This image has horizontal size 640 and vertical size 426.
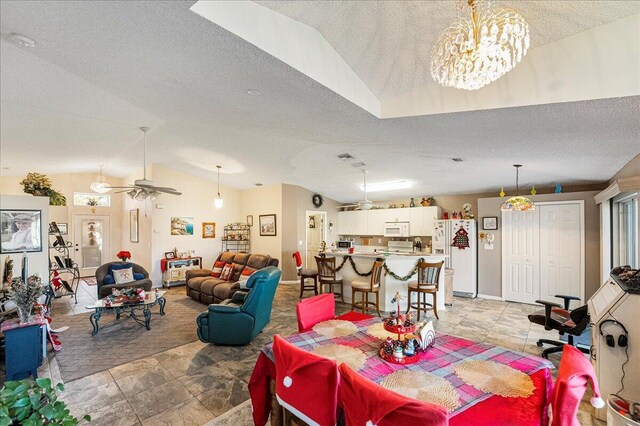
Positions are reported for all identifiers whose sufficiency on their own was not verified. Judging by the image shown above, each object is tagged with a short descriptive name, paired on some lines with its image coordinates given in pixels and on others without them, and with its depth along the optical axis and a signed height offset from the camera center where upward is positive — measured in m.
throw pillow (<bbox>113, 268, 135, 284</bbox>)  6.00 -1.19
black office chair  3.31 -1.25
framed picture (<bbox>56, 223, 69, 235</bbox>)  8.58 -0.32
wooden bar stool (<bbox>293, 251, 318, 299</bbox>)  6.52 -1.27
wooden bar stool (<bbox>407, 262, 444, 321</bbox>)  4.95 -1.12
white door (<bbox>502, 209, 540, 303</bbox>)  5.96 -0.81
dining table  1.34 -0.85
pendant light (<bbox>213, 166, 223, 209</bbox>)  7.28 +0.35
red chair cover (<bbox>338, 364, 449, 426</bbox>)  1.07 -0.72
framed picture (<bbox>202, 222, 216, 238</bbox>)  8.60 -0.38
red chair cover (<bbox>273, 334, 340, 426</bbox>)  1.43 -0.84
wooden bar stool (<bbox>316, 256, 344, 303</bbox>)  5.82 -1.08
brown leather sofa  5.56 -1.29
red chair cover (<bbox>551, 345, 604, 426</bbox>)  1.24 -0.74
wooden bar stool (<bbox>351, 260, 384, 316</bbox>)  5.08 -1.19
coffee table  4.42 -1.37
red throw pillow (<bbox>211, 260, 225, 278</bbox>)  6.58 -1.17
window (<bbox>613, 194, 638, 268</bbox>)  4.40 -0.26
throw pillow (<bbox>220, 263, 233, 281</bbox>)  6.21 -1.17
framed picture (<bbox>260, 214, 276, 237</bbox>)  8.27 -0.24
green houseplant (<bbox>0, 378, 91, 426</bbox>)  0.90 -0.58
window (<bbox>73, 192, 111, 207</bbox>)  8.85 +0.52
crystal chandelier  1.62 +0.94
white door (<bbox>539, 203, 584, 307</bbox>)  5.53 -0.65
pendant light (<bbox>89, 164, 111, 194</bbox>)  6.34 +0.63
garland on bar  5.34 -1.02
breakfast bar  5.46 -1.04
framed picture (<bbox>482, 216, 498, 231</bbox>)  6.42 -0.15
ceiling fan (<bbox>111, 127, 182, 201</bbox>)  4.94 +0.47
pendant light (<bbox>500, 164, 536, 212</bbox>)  4.94 +0.19
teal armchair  3.89 -1.33
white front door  8.91 -0.77
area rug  3.49 -1.70
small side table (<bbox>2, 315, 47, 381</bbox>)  3.07 -1.36
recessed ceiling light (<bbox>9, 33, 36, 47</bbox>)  2.31 +1.38
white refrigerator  6.62 -0.83
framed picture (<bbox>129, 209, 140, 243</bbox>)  8.28 -0.25
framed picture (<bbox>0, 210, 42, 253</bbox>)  4.71 -0.22
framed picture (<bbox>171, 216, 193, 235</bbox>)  7.99 -0.23
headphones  2.39 -0.98
